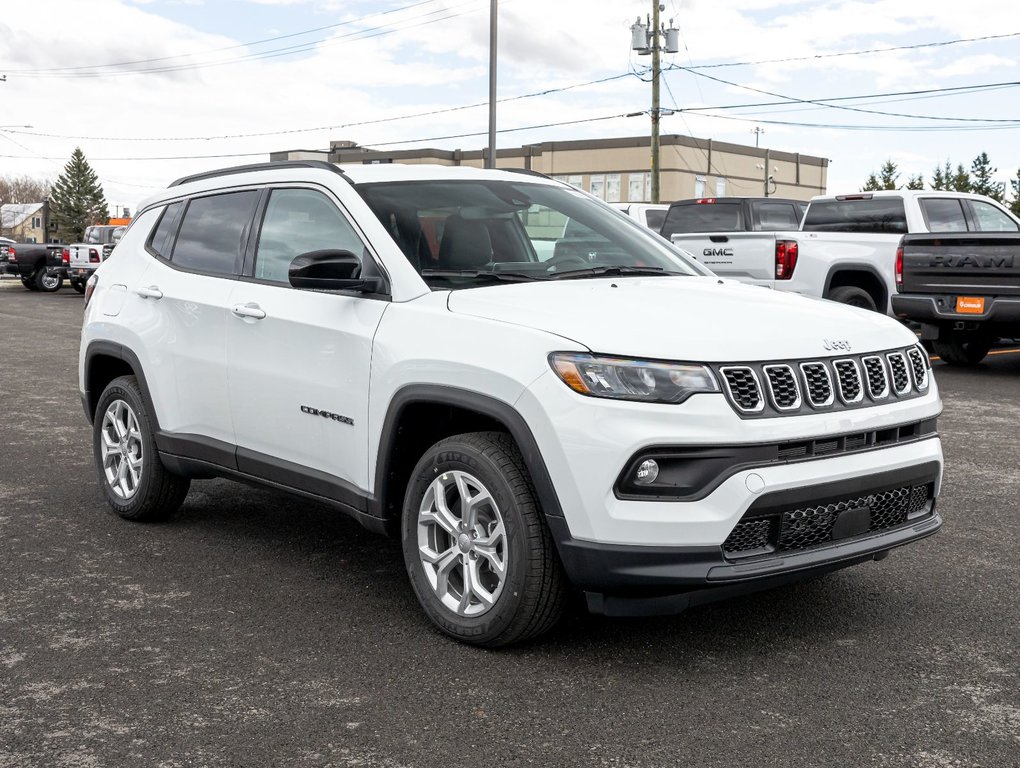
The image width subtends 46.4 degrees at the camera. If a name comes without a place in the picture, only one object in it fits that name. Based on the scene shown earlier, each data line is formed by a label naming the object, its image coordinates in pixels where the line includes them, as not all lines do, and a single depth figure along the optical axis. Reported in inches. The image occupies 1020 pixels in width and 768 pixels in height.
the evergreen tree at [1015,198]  2292.7
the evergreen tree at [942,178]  2857.8
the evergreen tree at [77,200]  5339.6
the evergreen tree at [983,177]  2908.5
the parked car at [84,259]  1267.5
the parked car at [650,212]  808.9
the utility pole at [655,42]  1497.3
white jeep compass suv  150.5
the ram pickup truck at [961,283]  488.7
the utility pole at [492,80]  1138.7
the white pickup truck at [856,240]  568.7
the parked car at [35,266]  1364.4
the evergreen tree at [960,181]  2684.5
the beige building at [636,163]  3107.8
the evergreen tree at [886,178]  2930.6
